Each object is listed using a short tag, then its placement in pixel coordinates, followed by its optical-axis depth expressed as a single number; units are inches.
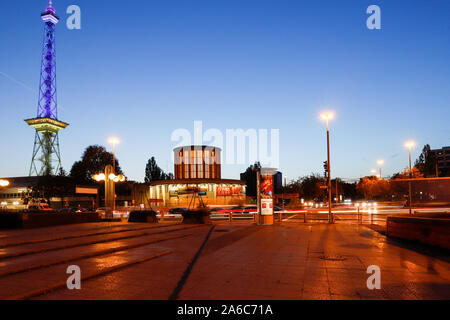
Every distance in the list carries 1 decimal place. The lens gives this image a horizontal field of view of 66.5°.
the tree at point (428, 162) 3117.6
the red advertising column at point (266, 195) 925.8
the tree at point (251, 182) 4526.8
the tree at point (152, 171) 4434.1
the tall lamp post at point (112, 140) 1105.5
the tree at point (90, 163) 3467.0
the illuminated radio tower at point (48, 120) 4173.2
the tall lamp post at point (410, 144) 1373.3
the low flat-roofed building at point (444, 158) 5861.2
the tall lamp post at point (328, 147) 965.8
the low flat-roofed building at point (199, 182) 2887.8
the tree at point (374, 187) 2028.8
